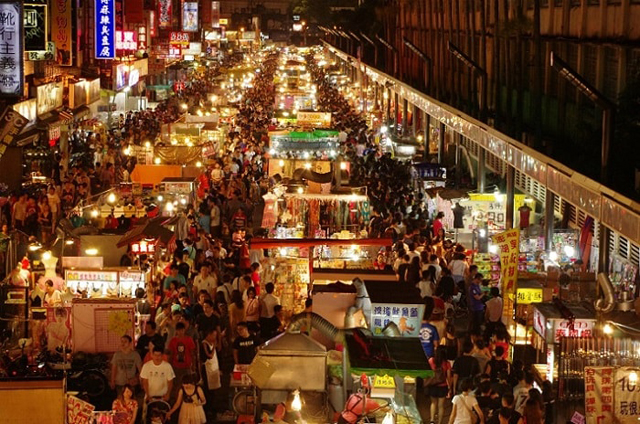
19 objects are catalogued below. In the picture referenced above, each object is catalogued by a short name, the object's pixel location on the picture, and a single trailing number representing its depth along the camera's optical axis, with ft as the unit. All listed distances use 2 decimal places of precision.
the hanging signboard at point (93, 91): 127.34
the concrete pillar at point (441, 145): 116.06
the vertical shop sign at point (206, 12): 344.73
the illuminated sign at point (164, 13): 230.48
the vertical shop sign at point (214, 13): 406.00
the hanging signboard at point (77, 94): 116.94
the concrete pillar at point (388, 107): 185.98
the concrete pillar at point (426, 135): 120.15
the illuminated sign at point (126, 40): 149.59
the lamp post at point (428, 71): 133.90
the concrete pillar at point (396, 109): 160.06
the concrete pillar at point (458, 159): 97.21
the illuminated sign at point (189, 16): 270.46
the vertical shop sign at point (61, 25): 114.42
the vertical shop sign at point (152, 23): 201.87
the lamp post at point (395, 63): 190.69
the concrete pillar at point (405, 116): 158.71
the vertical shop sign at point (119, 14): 144.67
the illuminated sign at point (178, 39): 218.38
